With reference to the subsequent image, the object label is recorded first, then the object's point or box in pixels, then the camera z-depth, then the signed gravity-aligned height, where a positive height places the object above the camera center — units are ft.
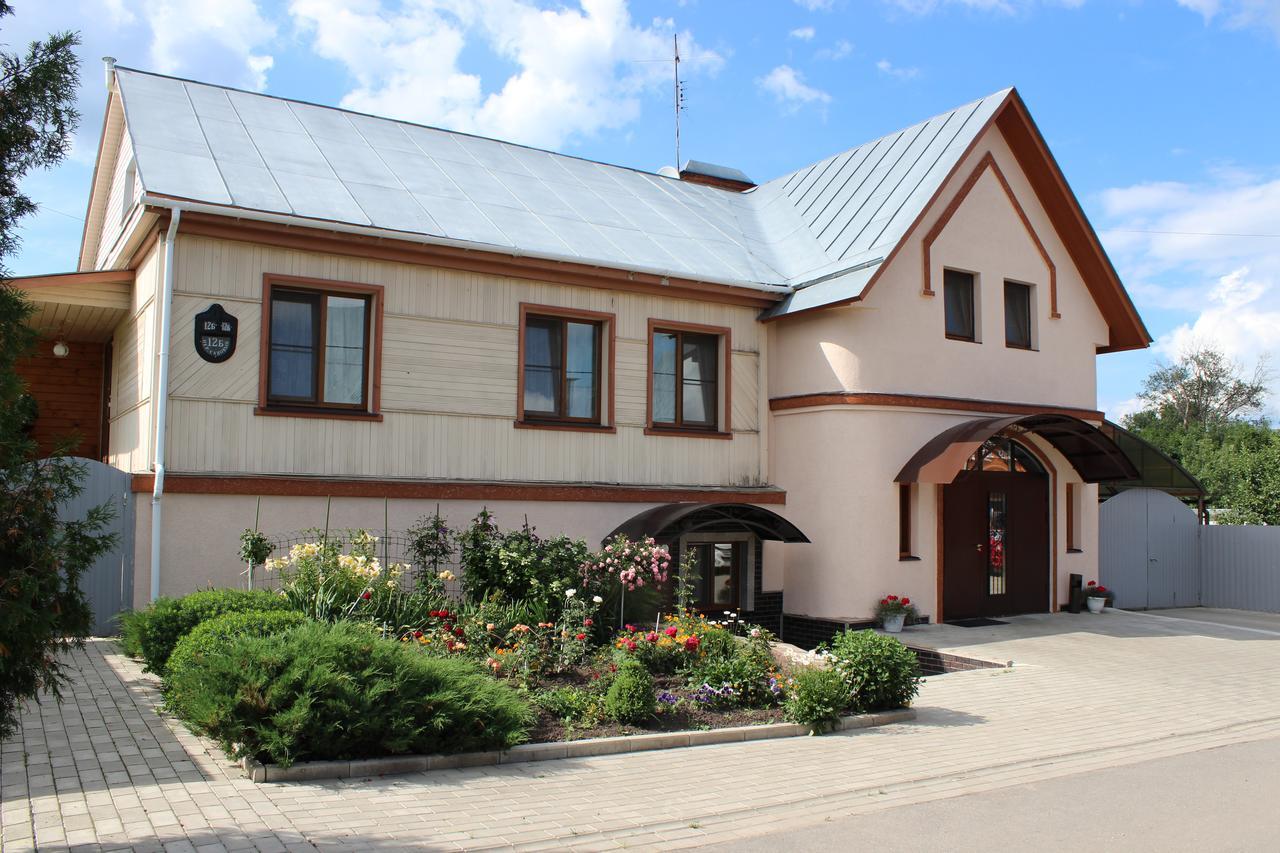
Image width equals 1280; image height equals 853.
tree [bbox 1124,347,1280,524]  77.97 +12.24
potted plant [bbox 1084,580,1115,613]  60.29 -5.30
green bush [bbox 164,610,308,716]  27.17 -3.82
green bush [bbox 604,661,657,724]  29.30 -5.48
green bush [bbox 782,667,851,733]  30.71 -5.76
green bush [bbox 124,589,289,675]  32.45 -3.76
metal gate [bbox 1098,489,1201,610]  68.28 -3.09
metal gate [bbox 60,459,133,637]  41.52 -2.55
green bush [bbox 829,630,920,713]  32.76 -5.18
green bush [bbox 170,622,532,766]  23.99 -4.78
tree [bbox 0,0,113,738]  16.37 +0.06
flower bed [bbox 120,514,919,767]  24.54 -4.60
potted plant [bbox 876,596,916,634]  50.80 -5.30
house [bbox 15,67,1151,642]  41.65 +6.73
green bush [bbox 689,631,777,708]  32.53 -5.38
